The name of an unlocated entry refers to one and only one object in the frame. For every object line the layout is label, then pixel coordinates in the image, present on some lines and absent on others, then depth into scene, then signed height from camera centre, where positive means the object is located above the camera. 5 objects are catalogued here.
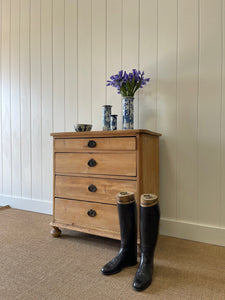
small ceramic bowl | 1.49 +0.12
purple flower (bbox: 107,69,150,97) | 1.50 +0.42
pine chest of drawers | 1.28 -0.19
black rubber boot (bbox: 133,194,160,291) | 1.06 -0.42
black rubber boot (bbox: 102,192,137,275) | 1.14 -0.45
